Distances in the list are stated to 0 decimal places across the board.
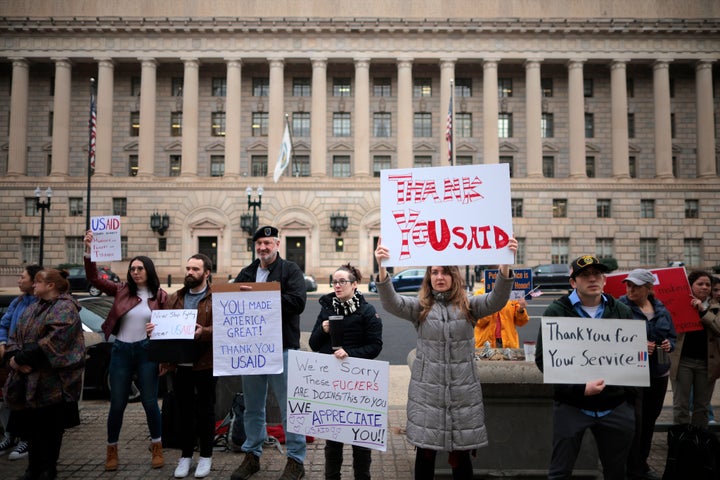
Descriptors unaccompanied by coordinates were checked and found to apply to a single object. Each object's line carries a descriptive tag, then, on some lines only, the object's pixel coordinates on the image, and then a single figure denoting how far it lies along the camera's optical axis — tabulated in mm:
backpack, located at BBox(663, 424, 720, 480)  4320
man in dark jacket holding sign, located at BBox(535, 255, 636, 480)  3846
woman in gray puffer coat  3938
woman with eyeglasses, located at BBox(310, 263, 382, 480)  4773
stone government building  40312
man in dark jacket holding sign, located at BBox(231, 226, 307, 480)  5207
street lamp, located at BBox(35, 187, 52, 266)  30994
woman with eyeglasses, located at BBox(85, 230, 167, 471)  5430
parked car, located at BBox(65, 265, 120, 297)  30067
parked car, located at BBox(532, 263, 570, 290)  31906
